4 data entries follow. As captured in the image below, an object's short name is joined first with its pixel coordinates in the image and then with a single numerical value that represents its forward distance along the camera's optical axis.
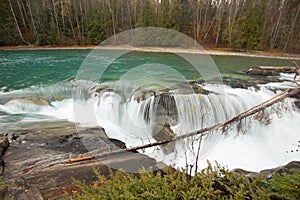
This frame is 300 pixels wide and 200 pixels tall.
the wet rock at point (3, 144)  3.56
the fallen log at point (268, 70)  11.48
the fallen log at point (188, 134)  2.74
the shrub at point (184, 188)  1.59
